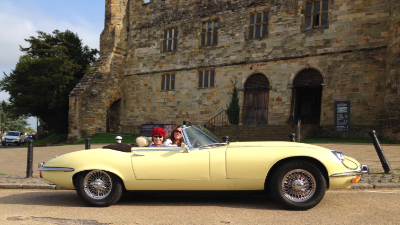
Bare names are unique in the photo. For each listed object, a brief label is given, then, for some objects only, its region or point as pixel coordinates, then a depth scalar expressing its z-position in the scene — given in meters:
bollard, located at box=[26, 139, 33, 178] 8.90
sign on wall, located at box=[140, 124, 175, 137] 21.34
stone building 17.80
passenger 6.13
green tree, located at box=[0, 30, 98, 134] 28.39
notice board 17.52
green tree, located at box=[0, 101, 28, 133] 86.84
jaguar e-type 5.00
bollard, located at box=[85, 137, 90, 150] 10.16
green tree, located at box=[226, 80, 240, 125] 21.86
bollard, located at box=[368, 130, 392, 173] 8.20
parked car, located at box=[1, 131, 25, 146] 37.66
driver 6.31
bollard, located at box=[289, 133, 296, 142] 9.90
